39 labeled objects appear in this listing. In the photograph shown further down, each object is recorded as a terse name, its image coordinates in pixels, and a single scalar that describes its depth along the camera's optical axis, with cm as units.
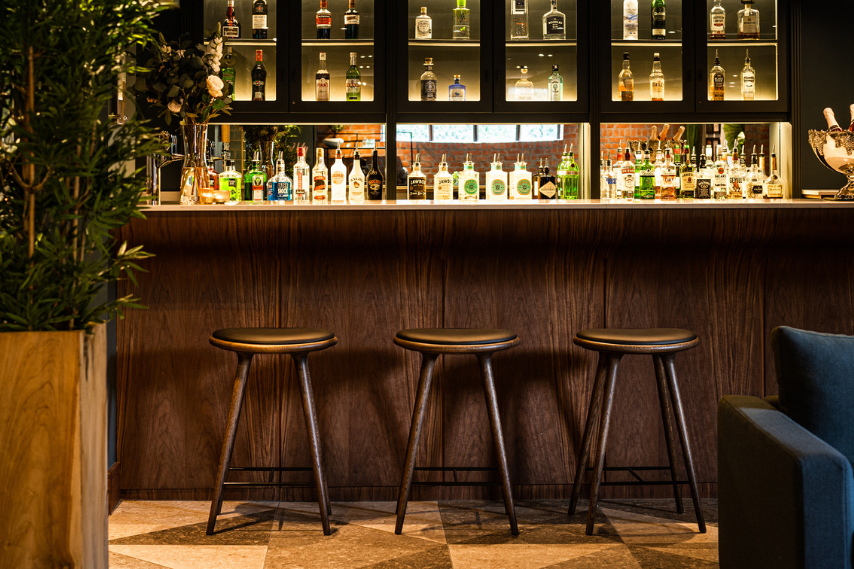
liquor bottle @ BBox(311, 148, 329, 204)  365
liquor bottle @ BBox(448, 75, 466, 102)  416
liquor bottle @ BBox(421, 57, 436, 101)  414
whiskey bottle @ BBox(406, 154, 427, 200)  389
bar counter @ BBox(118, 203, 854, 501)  274
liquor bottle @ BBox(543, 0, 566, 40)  417
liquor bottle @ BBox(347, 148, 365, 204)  388
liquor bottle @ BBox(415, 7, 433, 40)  416
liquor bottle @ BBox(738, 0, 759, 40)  421
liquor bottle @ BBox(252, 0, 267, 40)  412
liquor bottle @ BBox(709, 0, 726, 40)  419
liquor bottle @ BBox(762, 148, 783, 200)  411
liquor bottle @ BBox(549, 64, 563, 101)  418
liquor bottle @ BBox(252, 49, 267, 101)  410
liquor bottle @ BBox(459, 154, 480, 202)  392
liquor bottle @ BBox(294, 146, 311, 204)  414
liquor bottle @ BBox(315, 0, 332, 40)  415
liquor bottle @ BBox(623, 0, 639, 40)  418
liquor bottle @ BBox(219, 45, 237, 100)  407
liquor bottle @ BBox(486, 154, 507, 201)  411
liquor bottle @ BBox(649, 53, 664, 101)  420
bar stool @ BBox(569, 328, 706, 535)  233
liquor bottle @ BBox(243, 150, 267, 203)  409
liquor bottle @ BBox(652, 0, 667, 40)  420
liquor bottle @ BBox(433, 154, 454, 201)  377
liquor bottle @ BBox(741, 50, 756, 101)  421
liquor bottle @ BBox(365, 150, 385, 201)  411
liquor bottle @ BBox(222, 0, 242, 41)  415
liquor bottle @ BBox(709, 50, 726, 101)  417
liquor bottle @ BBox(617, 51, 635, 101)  416
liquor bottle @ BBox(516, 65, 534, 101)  419
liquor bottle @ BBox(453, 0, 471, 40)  419
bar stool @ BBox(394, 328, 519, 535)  232
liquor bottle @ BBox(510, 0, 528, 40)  420
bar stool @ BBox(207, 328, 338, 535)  231
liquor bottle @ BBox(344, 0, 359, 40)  416
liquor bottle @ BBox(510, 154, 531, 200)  411
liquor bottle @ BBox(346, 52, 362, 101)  414
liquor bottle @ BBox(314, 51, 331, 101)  413
